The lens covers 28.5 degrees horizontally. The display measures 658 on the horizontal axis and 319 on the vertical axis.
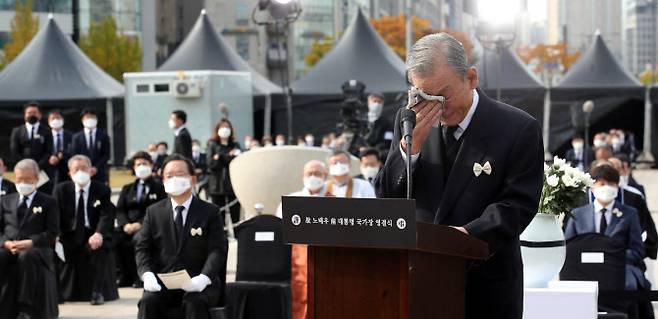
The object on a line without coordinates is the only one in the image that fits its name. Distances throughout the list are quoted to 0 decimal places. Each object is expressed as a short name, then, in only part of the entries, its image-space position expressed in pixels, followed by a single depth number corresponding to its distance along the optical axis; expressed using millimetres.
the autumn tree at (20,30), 56812
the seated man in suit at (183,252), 8867
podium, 3746
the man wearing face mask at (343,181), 11906
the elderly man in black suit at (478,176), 4367
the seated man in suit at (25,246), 10883
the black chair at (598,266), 9148
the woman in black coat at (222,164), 18000
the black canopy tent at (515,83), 36188
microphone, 4168
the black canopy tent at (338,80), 36031
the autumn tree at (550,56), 106812
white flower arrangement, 7410
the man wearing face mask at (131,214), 13492
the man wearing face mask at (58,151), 17781
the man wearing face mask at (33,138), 17984
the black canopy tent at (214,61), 36188
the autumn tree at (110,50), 60156
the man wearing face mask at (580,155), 24611
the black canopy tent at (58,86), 35188
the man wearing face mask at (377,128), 17531
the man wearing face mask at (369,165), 14471
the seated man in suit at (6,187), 12344
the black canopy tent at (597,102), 36531
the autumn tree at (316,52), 85062
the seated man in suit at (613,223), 9438
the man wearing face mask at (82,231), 12438
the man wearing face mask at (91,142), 18094
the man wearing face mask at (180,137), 18312
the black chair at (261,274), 9727
